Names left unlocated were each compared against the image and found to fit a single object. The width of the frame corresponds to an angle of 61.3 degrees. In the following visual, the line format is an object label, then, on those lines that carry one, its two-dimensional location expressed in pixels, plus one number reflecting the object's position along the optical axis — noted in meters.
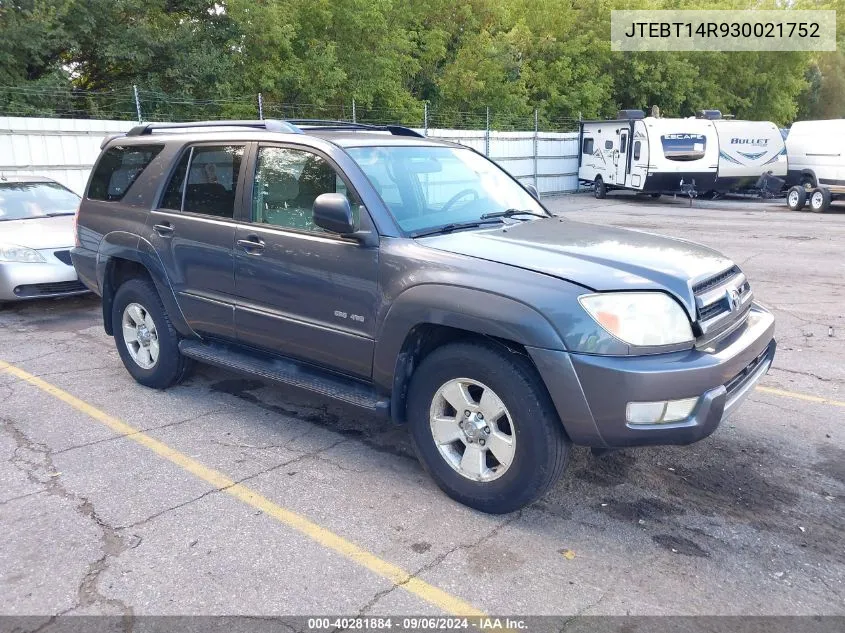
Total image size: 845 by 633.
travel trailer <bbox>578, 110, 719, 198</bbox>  20.47
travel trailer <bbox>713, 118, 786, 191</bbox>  20.73
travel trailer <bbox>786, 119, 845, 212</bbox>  17.66
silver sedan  7.57
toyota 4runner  3.15
